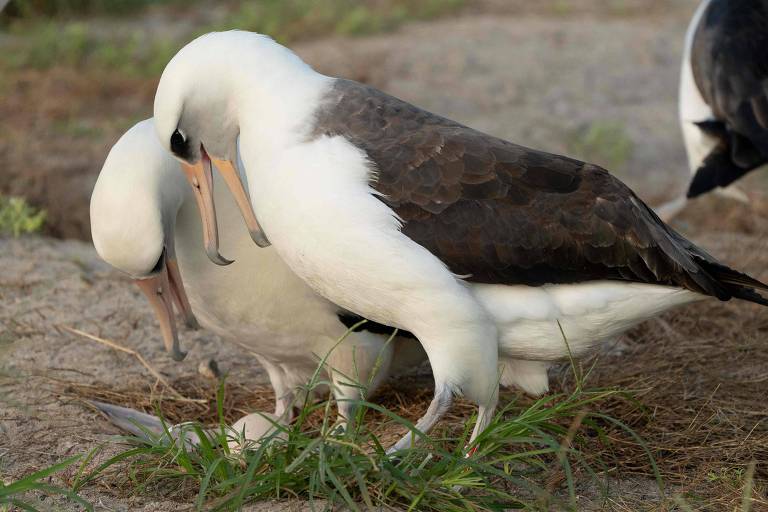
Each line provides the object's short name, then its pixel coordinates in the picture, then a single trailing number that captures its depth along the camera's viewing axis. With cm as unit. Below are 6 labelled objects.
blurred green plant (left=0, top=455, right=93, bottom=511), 673
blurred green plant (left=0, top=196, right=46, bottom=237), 1343
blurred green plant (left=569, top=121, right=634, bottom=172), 1744
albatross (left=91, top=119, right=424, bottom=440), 852
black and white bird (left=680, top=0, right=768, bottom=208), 1410
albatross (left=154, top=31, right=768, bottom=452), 775
